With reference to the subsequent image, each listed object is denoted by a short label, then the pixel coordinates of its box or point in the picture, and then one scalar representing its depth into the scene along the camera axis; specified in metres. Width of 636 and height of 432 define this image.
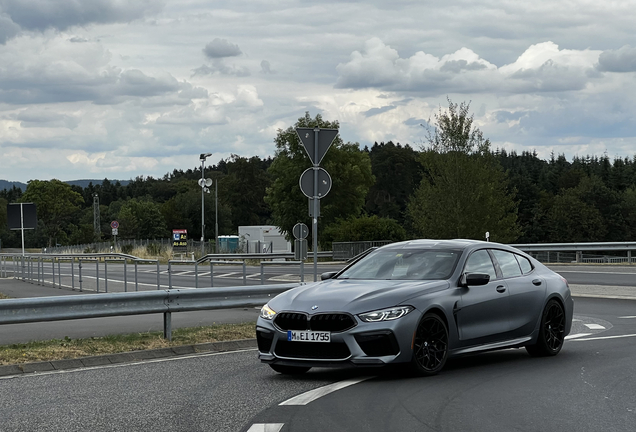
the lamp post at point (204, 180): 69.44
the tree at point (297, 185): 81.56
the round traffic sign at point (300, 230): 22.40
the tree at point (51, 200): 142.12
